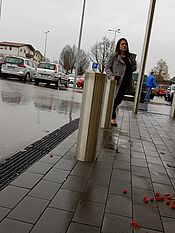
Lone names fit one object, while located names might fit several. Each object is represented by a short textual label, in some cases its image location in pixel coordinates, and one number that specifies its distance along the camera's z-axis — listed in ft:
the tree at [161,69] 182.29
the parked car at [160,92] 119.34
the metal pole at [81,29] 69.81
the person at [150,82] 49.15
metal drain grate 8.45
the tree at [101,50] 138.90
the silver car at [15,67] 55.75
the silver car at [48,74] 56.76
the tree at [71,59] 167.74
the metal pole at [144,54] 29.03
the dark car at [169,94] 73.74
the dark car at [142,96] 53.37
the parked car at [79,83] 81.76
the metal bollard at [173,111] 30.24
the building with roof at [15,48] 235.94
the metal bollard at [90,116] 10.16
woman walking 17.64
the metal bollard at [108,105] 16.74
